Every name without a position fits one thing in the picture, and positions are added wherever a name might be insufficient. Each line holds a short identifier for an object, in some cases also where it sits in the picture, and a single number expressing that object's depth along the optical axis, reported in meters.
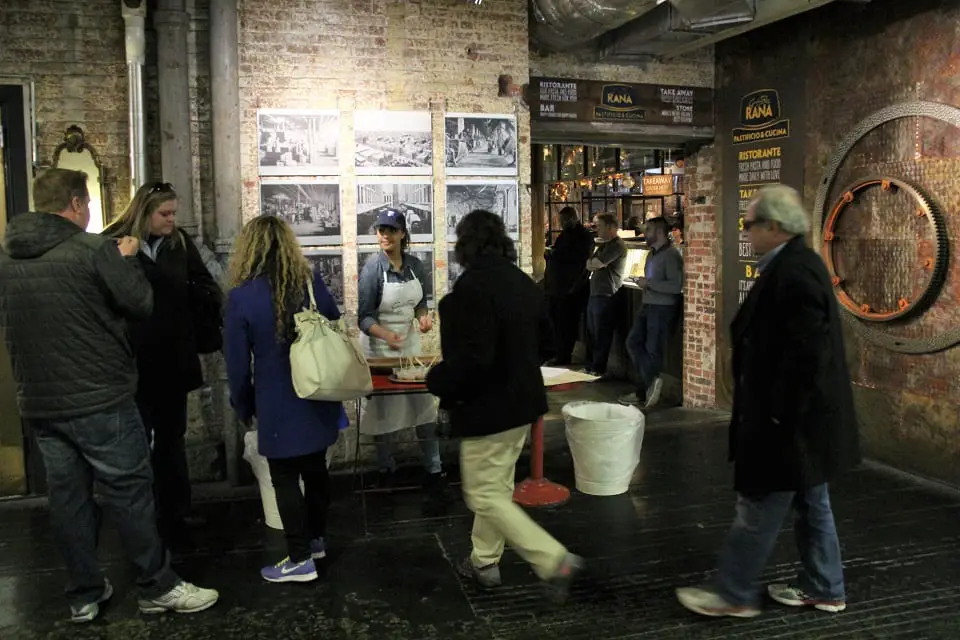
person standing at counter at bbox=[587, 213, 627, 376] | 8.62
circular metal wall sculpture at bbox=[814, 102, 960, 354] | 5.22
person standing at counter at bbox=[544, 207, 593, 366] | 9.43
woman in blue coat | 3.75
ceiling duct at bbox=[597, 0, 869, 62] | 5.68
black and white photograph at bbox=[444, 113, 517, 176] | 5.97
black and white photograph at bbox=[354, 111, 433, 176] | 5.77
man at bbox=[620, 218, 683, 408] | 7.62
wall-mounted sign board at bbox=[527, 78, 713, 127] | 6.57
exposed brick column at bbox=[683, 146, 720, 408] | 7.43
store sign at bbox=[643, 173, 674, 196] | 11.38
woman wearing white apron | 5.29
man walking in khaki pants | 3.54
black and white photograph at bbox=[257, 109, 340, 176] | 5.59
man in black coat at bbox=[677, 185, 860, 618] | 3.31
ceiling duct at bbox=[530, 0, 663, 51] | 5.52
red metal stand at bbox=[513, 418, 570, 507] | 5.14
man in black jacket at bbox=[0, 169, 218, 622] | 3.41
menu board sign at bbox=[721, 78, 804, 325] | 6.48
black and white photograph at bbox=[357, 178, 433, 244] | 5.82
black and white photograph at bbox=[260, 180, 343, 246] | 5.64
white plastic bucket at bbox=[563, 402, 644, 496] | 5.13
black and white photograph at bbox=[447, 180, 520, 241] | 6.02
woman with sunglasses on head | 4.27
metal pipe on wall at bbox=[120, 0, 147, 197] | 5.27
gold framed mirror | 5.31
